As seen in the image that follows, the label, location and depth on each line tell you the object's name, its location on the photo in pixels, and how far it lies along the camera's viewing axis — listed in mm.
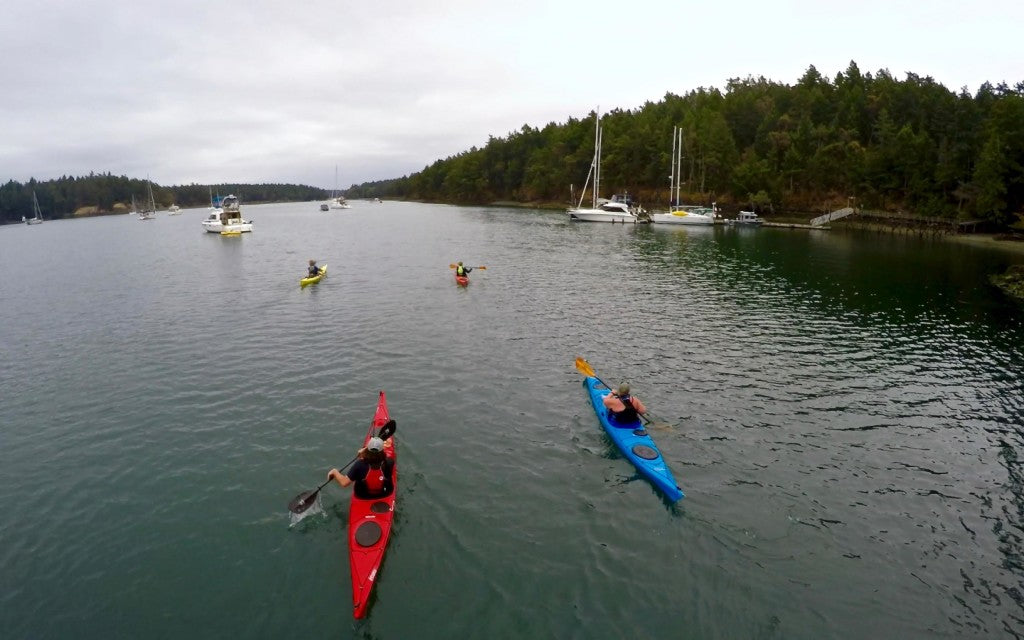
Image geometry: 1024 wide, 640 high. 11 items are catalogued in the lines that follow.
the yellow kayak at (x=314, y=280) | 44000
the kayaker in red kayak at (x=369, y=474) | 13352
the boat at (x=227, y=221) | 96469
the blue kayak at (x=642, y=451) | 14828
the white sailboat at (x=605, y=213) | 105500
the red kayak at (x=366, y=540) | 10867
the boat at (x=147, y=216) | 177250
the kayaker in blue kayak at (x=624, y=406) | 17500
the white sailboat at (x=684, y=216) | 99750
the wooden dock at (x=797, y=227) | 91000
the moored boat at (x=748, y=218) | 101062
